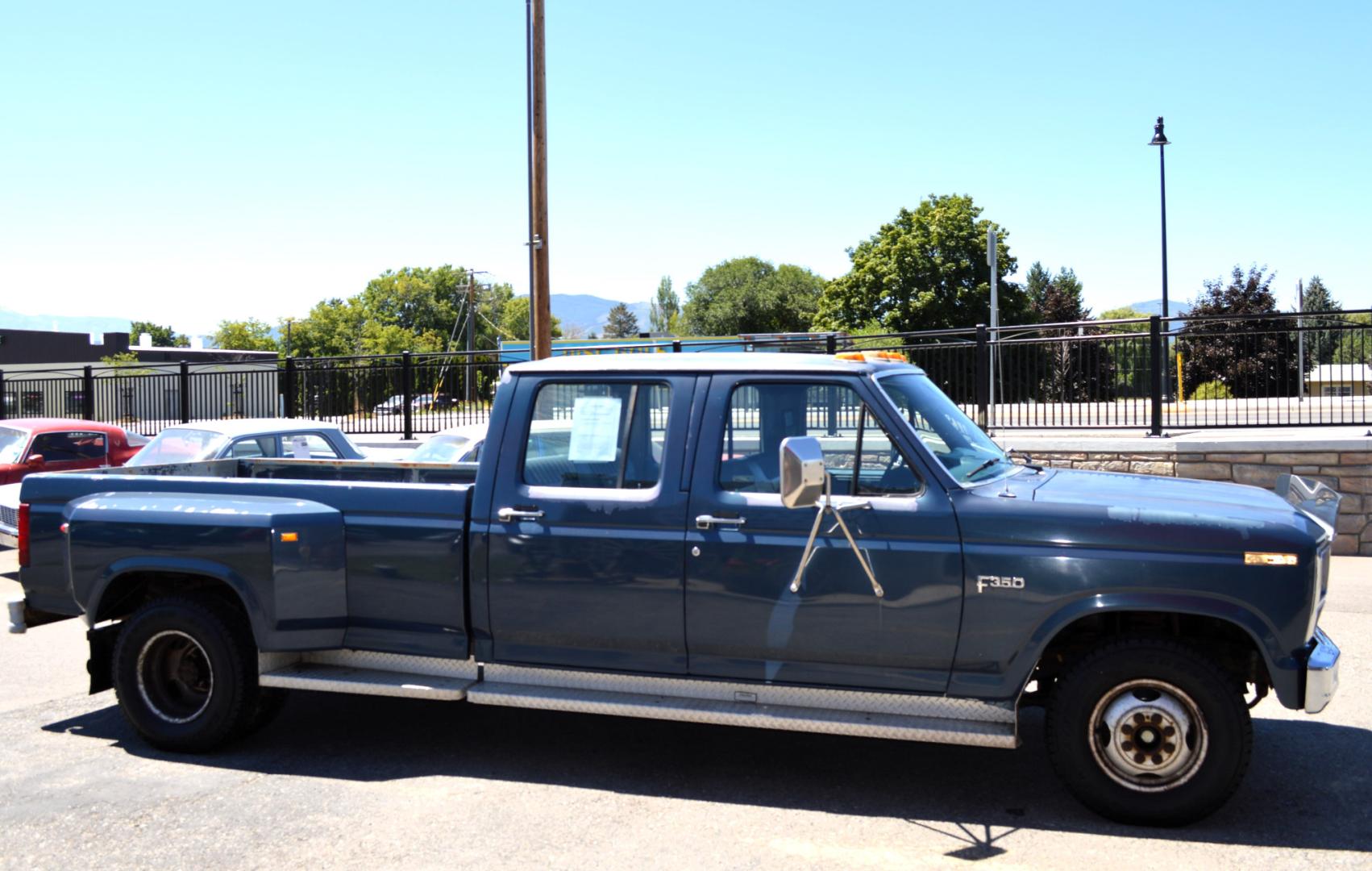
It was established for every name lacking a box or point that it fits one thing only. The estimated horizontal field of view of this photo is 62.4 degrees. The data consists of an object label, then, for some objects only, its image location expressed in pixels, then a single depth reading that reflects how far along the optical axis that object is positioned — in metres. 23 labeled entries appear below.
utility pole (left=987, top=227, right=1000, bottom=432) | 13.60
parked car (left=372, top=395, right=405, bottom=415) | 18.31
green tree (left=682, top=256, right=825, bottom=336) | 110.75
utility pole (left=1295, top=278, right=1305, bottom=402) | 12.15
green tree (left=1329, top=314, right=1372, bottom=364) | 11.89
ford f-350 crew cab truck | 4.63
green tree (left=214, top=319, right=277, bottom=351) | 113.88
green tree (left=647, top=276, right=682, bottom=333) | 186.38
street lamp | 30.14
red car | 13.50
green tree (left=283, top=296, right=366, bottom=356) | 124.00
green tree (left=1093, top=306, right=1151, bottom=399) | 12.94
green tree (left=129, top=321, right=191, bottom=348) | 132.00
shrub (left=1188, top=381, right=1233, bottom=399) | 19.01
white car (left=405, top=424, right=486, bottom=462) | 10.03
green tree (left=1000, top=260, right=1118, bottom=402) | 13.23
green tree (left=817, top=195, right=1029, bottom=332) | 61.75
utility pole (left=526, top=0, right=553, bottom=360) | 14.38
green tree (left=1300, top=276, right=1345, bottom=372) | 12.23
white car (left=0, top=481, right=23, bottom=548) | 10.91
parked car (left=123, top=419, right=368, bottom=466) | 10.46
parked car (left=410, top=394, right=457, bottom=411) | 18.00
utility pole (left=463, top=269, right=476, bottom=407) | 17.66
